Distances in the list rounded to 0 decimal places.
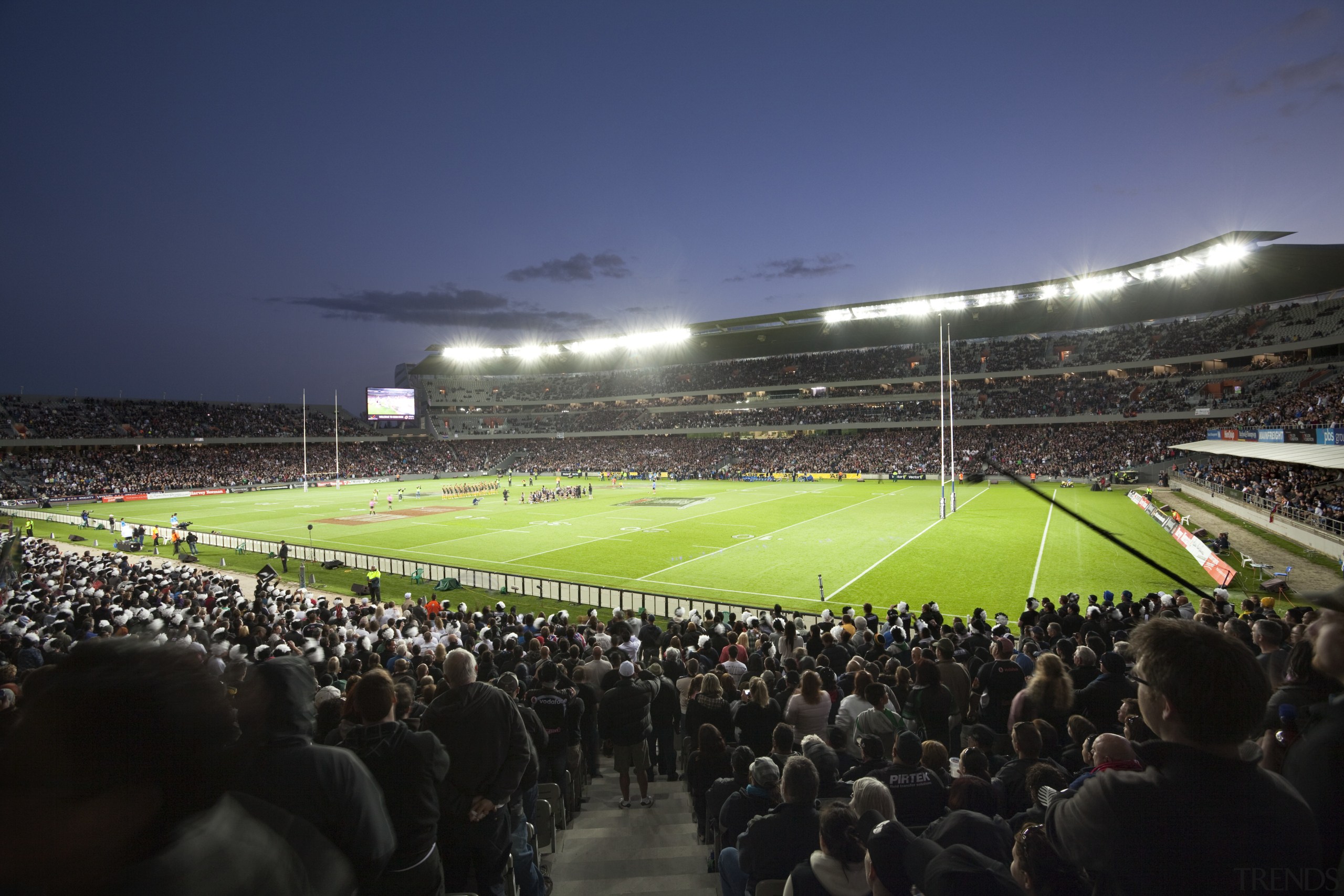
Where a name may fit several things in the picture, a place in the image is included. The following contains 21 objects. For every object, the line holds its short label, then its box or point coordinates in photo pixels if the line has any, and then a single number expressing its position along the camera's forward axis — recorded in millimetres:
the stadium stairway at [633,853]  5629
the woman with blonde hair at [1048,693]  6191
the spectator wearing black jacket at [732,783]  5516
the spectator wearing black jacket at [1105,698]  6488
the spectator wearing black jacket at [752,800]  4508
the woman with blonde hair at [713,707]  7168
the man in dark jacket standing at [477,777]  4086
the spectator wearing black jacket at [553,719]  6777
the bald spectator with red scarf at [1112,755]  3430
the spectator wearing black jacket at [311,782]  2605
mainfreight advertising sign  19781
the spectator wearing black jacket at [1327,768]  2410
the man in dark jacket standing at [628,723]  7434
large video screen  91000
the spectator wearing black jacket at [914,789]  4387
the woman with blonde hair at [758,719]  6730
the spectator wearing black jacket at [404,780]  3330
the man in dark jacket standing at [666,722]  8320
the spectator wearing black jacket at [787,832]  3785
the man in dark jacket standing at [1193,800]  1957
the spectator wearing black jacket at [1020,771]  4484
